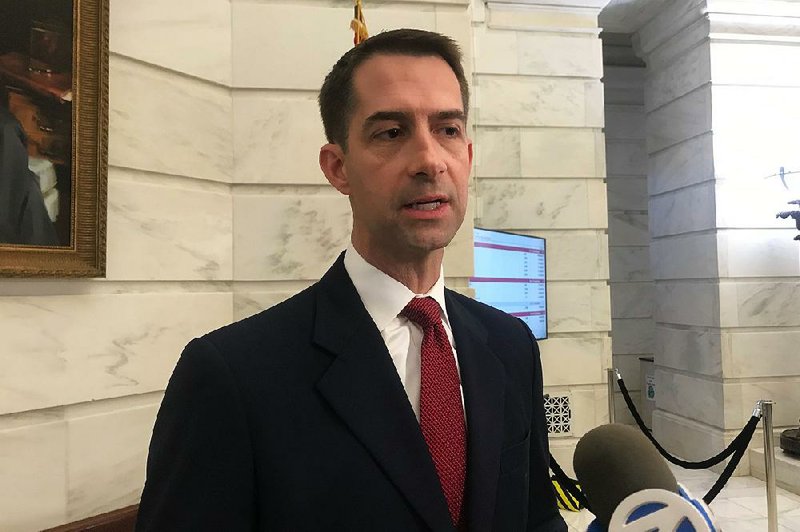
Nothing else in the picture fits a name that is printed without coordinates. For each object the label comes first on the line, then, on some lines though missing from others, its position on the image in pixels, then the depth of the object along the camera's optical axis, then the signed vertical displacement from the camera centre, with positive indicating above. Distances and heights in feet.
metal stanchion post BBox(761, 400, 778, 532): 12.19 -3.72
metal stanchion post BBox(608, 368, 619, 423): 17.35 -3.06
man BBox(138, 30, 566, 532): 3.31 -0.58
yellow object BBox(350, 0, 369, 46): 7.09 +3.06
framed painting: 6.27 +1.65
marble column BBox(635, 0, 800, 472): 19.58 +2.24
